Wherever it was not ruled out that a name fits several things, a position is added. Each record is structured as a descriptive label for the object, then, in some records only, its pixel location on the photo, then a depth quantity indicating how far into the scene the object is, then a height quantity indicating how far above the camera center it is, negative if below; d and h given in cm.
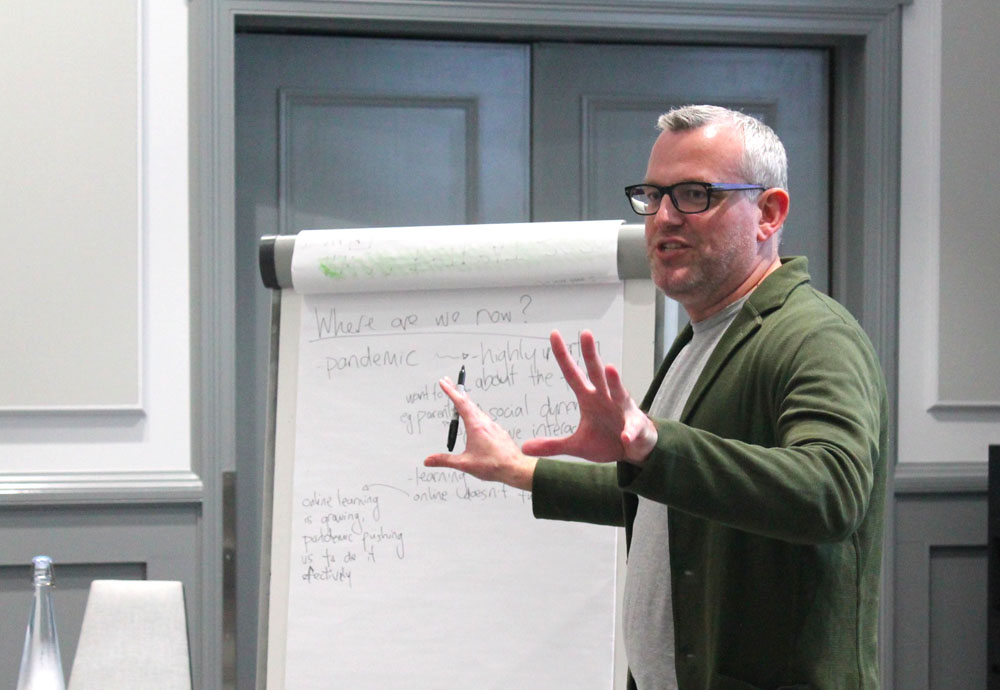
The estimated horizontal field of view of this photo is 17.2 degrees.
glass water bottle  483 -55
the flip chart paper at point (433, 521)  529 -47
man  440 -25
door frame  598 +36
